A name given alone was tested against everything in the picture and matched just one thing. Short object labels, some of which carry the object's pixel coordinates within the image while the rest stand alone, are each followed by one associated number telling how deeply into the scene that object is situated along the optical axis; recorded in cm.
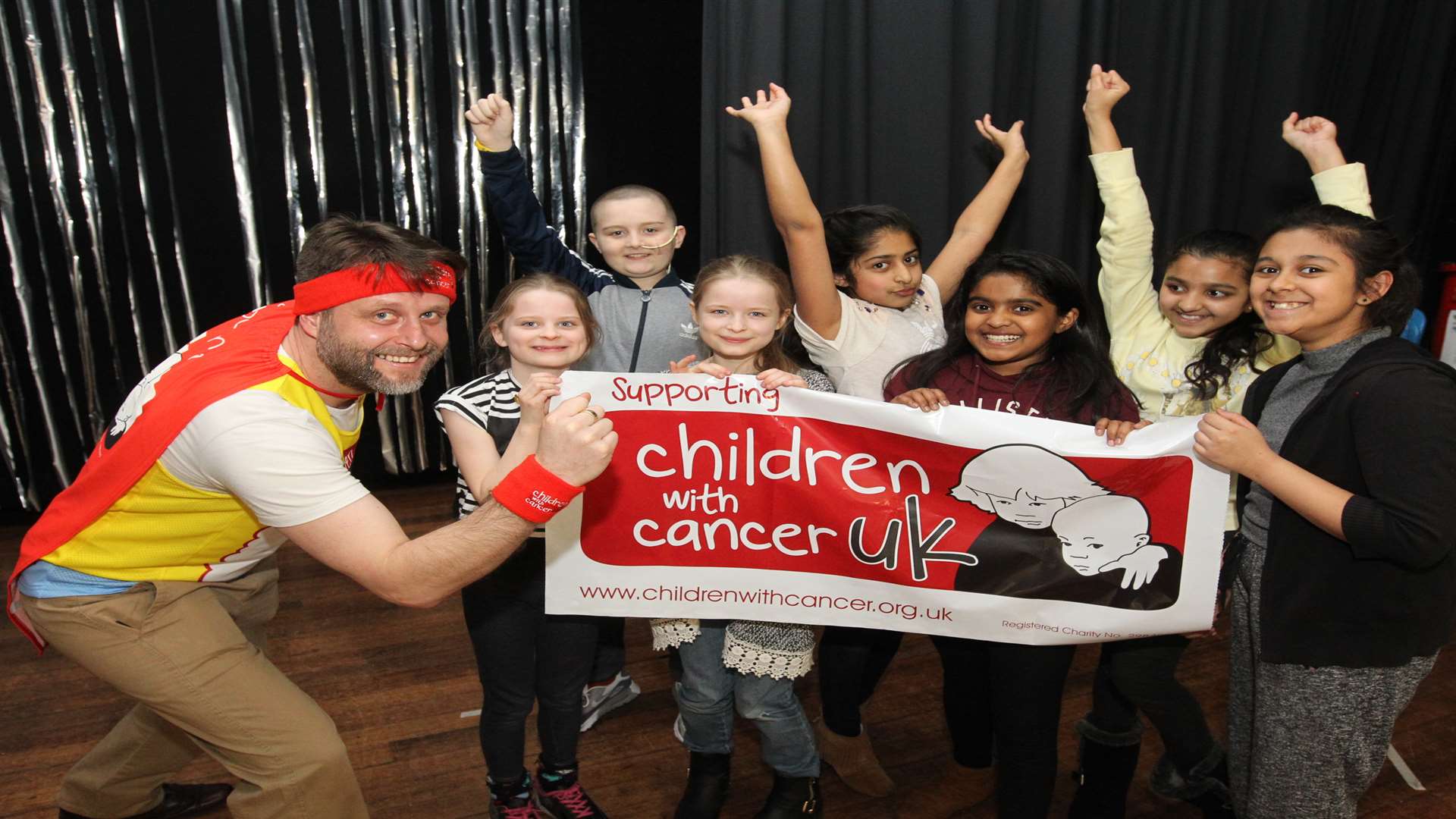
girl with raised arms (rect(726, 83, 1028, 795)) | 207
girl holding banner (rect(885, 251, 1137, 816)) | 177
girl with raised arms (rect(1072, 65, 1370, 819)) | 190
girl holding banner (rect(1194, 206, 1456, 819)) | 140
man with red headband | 150
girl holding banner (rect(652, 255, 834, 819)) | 186
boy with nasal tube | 220
